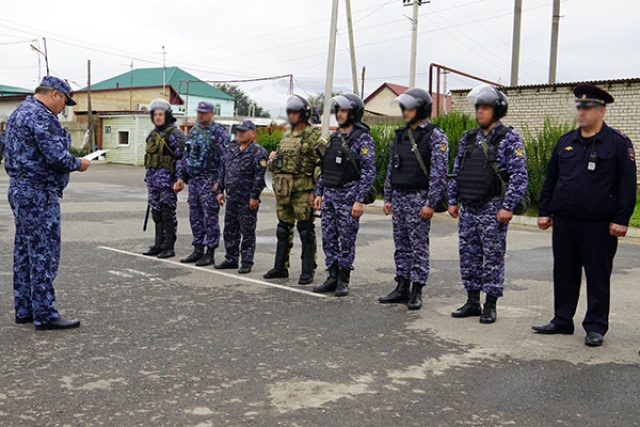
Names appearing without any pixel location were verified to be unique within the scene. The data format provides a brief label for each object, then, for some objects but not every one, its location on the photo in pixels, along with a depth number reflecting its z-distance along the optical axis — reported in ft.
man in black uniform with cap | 17.62
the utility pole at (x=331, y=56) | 70.23
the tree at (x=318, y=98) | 284.20
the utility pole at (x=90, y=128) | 151.53
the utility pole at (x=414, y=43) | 83.82
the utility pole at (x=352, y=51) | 92.89
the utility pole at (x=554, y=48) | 92.48
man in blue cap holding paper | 17.67
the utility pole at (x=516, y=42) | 89.86
